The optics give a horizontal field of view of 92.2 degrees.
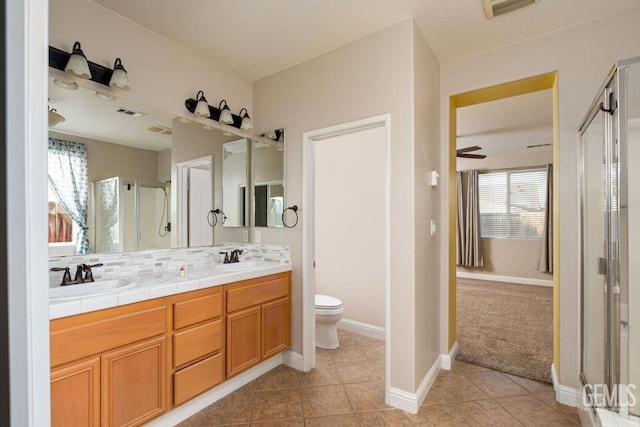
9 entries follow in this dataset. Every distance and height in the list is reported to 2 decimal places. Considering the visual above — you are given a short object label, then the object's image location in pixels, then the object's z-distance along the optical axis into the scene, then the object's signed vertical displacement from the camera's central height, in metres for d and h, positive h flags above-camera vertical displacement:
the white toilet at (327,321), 3.01 -1.07
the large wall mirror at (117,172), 1.85 +0.29
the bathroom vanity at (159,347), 1.43 -0.77
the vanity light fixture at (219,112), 2.48 +0.87
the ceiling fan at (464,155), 5.19 +1.01
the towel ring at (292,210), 2.68 +0.01
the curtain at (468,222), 6.59 -0.20
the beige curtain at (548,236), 5.77 -0.44
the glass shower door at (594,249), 1.71 -0.23
